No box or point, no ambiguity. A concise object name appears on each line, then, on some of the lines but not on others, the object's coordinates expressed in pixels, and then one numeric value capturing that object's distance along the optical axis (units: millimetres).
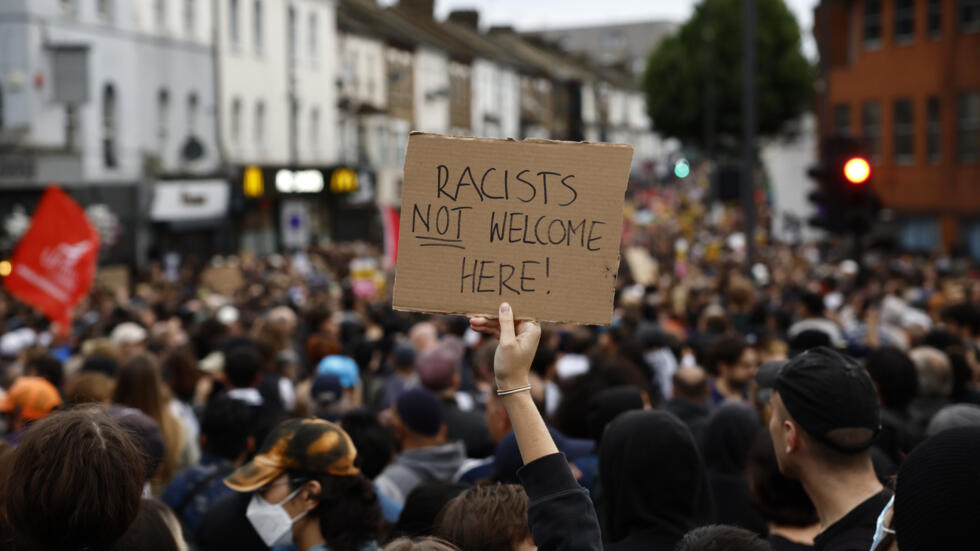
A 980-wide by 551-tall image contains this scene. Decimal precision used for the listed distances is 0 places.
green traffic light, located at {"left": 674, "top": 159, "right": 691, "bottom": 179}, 15004
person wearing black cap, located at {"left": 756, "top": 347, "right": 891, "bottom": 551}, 3461
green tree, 64625
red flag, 12180
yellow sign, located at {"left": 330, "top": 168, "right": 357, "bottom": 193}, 45066
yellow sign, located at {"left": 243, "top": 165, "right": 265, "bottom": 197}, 38094
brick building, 31641
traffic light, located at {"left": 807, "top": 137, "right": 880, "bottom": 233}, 12672
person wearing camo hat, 4141
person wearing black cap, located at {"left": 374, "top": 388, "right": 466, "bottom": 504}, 5871
